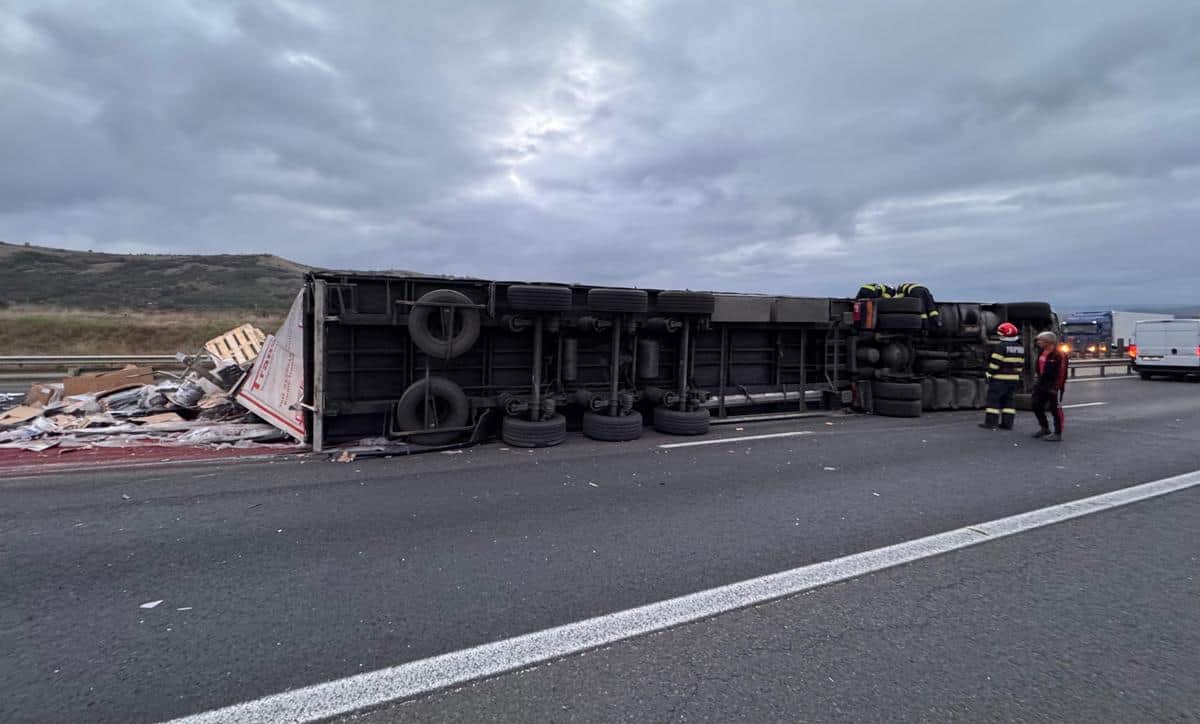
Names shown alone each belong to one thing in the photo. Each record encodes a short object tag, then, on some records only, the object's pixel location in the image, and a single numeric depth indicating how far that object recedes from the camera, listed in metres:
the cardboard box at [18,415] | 7.22
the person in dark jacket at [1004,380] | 8.45
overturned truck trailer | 6.71
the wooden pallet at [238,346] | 9.83
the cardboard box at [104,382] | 8.67
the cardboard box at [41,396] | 8.31
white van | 16.94
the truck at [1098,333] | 26.91
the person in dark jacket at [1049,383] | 7.75
